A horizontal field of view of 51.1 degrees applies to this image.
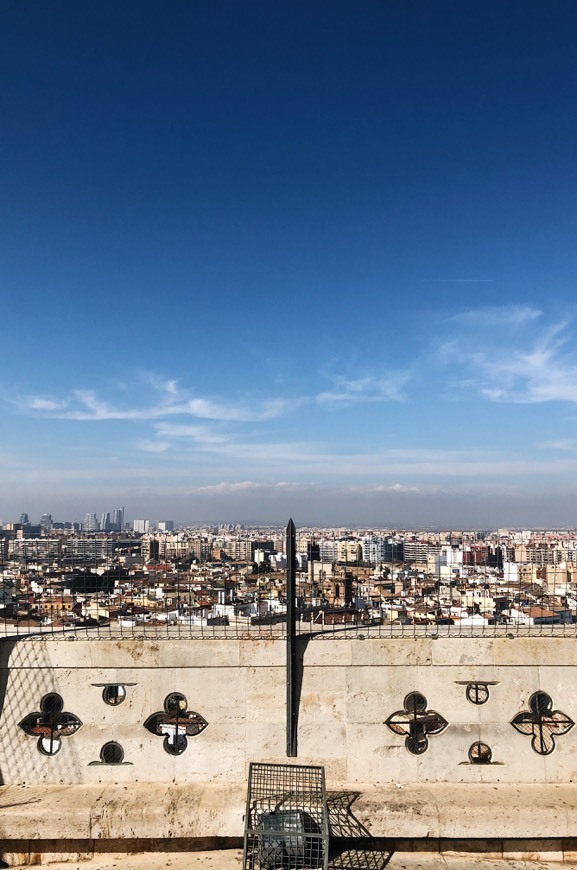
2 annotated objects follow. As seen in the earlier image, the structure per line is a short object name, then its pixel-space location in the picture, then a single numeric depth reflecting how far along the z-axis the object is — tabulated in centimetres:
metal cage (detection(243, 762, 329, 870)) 518
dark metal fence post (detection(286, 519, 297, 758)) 630
